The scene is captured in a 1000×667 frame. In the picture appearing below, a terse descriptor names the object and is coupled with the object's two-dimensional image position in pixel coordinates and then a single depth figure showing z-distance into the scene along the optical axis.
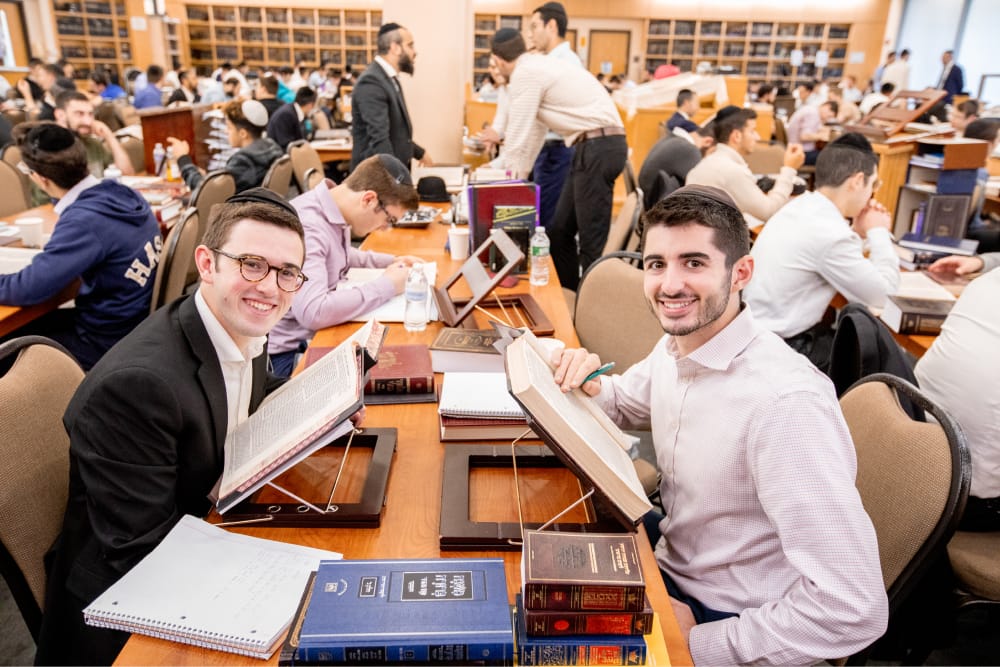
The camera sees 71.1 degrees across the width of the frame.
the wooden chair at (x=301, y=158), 5.01
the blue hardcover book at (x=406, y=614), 0.88
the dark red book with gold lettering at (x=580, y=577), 0.93
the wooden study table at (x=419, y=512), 1.01
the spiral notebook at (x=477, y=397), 1.65
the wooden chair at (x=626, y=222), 3.50
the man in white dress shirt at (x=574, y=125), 4.23
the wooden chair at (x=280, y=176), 4.46
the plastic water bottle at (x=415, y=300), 2.27
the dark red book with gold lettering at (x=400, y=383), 1.80
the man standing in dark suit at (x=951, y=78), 11.62
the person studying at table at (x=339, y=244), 2.28
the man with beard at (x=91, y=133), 4.54
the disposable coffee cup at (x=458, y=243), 3.11
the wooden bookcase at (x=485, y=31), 16.14
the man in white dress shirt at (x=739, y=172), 4.21
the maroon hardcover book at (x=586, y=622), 0.94
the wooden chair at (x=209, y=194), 3.57
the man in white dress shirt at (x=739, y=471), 1.14
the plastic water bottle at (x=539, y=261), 2.82
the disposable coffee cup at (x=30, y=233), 3.07
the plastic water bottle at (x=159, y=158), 4.89
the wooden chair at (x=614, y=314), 2.26
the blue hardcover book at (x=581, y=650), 0.94
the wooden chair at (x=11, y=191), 4.09
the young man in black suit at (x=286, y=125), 6.39
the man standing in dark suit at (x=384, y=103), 4.50
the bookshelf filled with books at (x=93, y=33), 14.94
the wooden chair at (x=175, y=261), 2.79
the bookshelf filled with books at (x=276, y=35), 15.98
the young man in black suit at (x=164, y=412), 1.21
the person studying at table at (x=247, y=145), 4.88
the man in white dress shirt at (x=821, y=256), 2.64
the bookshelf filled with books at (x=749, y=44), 16.16
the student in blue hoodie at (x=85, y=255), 2.50
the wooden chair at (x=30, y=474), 1.33
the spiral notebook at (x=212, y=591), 1.00
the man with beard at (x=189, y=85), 9.67
